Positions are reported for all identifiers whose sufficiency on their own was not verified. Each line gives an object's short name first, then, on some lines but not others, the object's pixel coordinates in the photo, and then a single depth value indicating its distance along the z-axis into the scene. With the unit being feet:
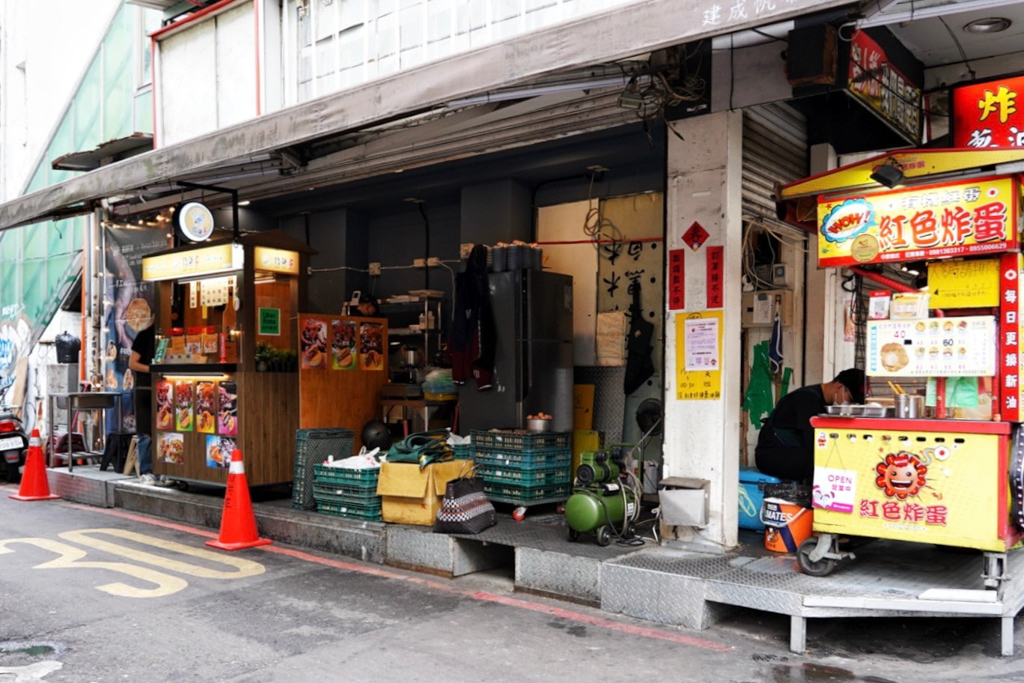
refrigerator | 30.35
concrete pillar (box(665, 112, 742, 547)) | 22.62
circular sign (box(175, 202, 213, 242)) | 35.27
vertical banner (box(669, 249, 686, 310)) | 23.62
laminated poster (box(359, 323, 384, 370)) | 35.45
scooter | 44.93
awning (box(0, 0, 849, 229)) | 17.29
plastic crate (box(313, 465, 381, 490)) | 27.68
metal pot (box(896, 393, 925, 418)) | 18.92
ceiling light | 22.97
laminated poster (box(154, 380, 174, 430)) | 35.45
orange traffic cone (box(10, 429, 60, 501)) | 39.04
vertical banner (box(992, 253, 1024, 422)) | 17.95
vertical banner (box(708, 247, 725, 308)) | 22.79
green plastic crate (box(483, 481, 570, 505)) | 27.48
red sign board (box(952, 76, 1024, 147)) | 24.40
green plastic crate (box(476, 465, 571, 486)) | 27.53
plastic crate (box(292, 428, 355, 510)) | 30.12
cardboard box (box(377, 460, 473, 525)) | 26.37
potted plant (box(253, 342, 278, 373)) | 32.94
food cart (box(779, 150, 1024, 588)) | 17.89
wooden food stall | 32.32
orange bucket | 22.40
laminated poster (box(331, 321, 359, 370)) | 34.06
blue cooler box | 25.46
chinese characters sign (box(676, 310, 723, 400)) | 22.76
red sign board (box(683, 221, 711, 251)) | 23.16
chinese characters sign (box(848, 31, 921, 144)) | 20.94
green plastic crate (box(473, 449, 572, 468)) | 27.55
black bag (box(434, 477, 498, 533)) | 24.80
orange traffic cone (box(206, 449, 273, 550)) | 28.55
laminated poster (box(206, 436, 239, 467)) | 32.76
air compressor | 23.32
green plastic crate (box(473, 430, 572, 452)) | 27.58
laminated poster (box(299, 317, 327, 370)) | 32.78
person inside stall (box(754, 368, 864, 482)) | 23.68
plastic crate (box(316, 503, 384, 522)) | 27.84
